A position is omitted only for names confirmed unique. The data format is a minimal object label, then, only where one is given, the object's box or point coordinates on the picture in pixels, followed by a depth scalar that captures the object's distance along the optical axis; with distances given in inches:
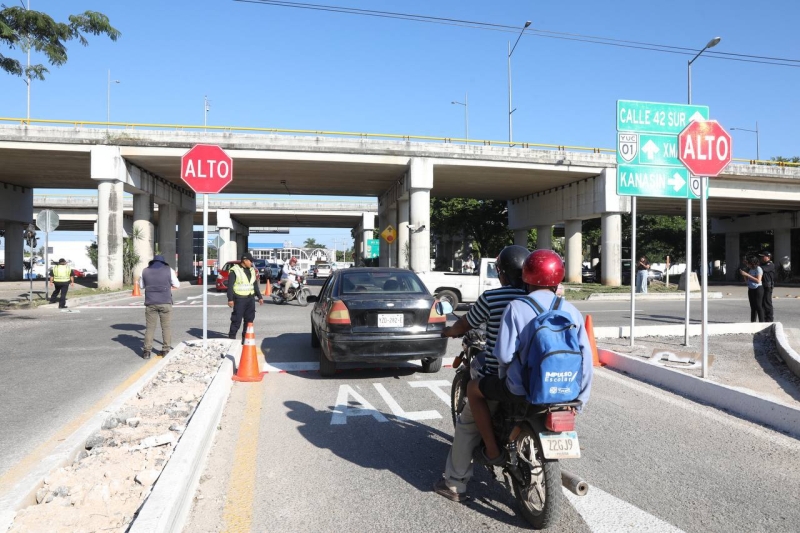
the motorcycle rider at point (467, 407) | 149.6
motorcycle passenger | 130.4
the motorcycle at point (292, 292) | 821.2
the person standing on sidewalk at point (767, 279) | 520.6
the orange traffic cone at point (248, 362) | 303.1
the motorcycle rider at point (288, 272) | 824.3
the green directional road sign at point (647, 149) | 390.6
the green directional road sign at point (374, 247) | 1829.6
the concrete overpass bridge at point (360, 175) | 1148.5
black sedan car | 291.4
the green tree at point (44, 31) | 526.3
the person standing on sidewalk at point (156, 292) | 368.2
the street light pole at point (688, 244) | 355.6
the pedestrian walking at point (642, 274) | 901.2
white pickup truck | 706.8
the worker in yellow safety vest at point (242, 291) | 409.1
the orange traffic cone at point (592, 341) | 327.6
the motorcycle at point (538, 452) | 126.5
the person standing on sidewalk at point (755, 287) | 515.8
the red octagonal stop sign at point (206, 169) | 349.1
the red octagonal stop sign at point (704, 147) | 298.2
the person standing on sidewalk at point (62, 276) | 706.2
